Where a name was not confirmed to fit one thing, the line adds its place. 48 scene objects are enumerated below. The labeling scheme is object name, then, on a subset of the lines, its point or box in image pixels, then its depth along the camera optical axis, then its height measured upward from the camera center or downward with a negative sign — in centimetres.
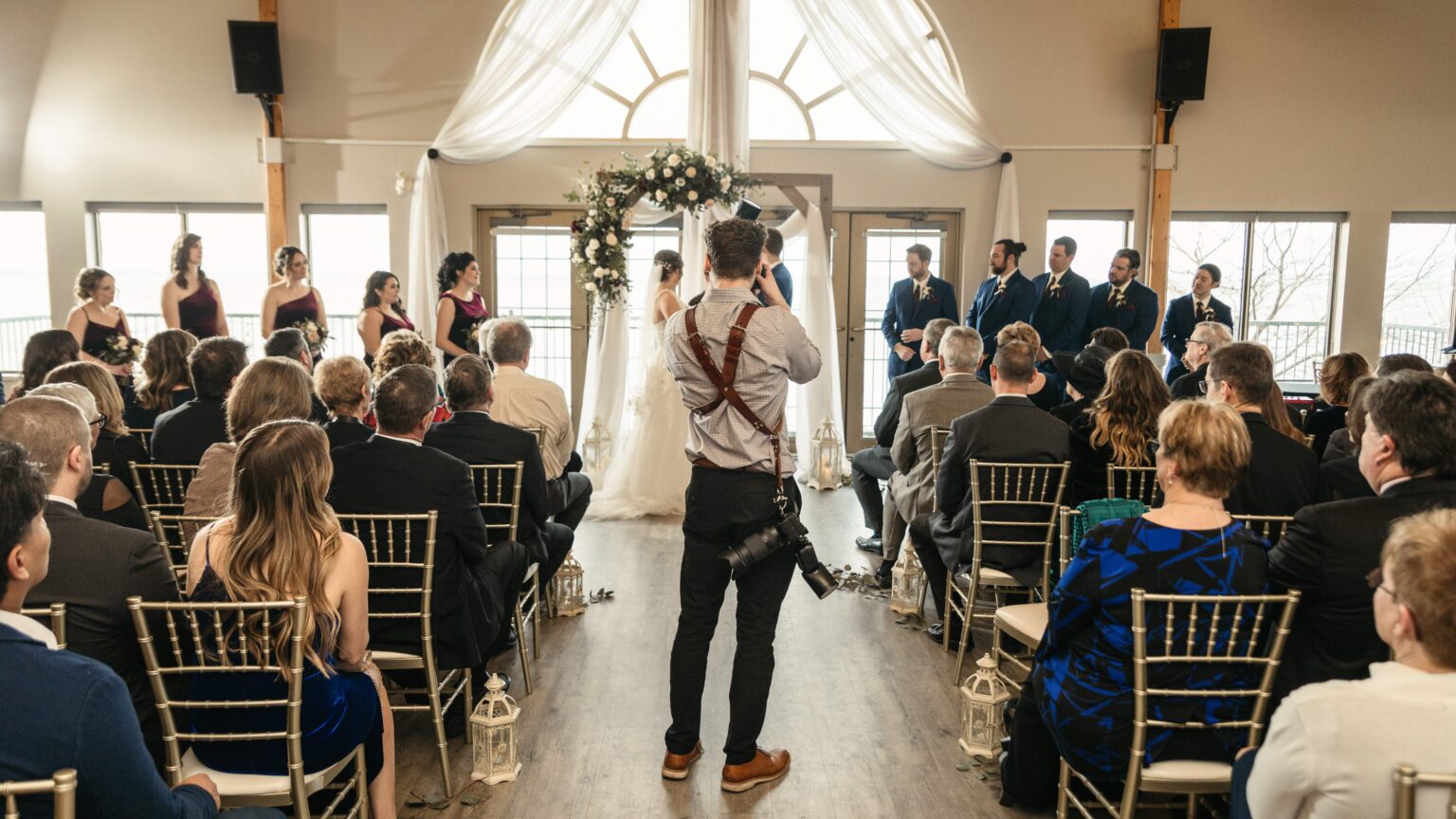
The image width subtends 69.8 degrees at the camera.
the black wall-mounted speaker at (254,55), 786 +185
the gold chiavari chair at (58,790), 132 -62
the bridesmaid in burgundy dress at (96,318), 614 -11
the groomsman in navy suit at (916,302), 750 +2
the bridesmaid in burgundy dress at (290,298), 684 +2
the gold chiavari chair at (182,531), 275 -63
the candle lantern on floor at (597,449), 724 -101
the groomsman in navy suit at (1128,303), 751 +3
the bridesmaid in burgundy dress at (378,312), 652 -6
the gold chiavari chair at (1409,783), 142 -65
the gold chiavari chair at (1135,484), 369 -63
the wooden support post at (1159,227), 838 +65
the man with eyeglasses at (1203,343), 498 -17
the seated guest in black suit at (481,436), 366 -47
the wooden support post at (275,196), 816 +83
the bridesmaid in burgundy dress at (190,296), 687 +3
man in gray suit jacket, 456 -44
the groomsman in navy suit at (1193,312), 769 -3
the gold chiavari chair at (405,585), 298 -82
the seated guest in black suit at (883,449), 532 -76
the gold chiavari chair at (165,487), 351 -63
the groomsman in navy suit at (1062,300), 743 +5
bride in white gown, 656 -95
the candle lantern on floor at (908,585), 473 -126
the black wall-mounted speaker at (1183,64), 793 +186
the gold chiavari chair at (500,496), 355 -67
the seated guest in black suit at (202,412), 365 -40
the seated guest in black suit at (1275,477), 314 -50
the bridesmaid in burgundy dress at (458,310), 662 -5
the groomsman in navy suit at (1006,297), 737 +7
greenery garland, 664 +67
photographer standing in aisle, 293 -46
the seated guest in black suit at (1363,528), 227 -48
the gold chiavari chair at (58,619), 197 -60
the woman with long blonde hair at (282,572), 223 -58
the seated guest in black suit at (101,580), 215 -58
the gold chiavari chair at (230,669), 213 -78
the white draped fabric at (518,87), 808 +167
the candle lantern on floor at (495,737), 314 -131
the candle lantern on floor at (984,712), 333 -130
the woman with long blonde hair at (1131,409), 369 -36
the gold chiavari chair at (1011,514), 379 -77
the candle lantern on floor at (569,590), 473 -130
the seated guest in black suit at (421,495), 303 -56
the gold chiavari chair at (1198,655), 227 -77
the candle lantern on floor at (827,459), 747 -110
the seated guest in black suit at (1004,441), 386 -50
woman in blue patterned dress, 232 -61
